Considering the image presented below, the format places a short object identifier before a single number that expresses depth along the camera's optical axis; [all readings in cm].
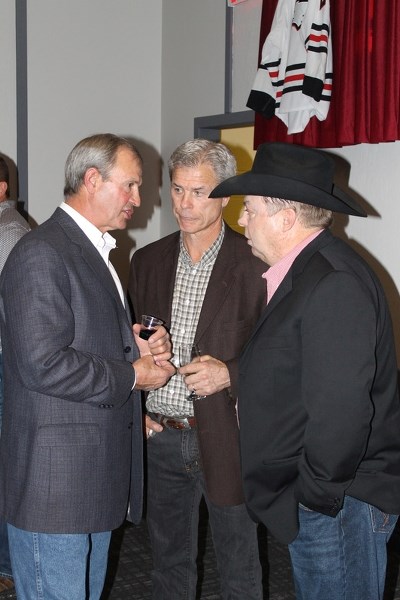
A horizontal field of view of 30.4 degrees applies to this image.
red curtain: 335
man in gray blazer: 179
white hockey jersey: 357
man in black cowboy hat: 162
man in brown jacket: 229
